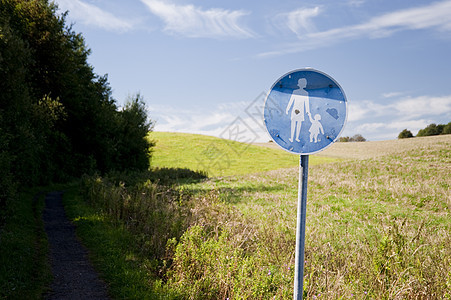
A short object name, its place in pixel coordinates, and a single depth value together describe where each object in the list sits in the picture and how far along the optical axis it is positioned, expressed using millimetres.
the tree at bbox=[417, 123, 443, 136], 89812
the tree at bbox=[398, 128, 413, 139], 96000
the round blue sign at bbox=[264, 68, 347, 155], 3902
